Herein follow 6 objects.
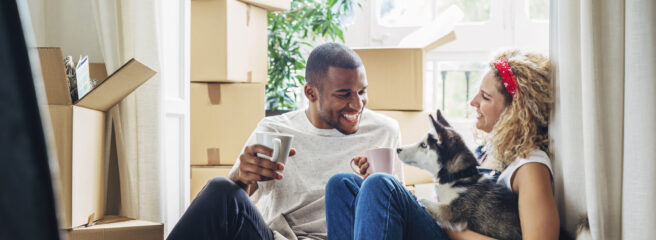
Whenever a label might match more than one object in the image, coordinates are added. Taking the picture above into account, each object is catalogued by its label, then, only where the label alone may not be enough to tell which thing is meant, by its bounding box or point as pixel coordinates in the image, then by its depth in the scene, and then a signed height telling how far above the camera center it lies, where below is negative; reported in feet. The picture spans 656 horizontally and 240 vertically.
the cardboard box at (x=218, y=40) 7.73 +1.04
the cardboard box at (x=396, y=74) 7.77 +0.53
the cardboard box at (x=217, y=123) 8.04 -0.20
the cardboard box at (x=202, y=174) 7.90 -0.96
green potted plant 10.12 +1.41
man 5.27 -0.32
